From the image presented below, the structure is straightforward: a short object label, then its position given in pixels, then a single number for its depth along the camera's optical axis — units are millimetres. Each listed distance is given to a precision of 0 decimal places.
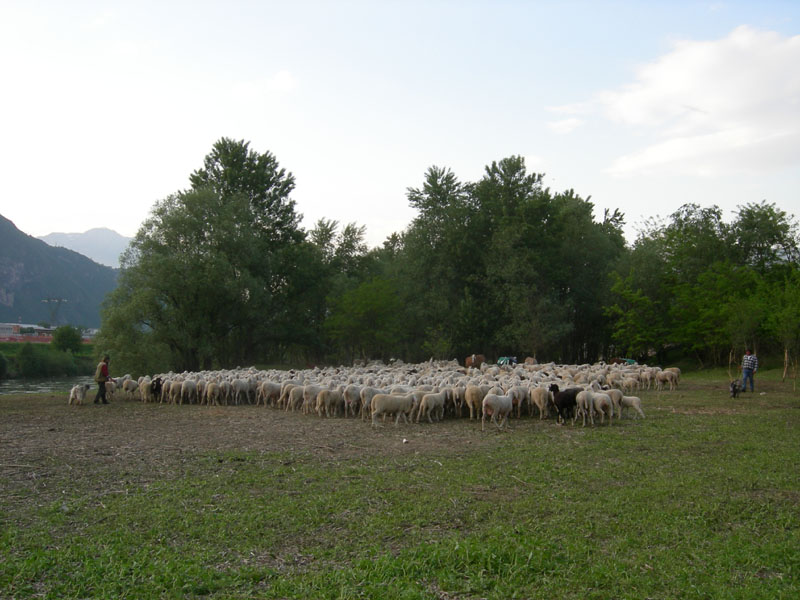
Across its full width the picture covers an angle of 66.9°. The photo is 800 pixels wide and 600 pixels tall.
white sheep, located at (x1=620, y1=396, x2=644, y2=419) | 14227
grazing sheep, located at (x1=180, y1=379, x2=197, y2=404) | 20453
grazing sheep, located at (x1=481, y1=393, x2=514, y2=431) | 13844
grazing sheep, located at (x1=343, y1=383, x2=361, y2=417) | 16250
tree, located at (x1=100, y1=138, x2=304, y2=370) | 33625
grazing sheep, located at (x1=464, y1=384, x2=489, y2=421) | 15273
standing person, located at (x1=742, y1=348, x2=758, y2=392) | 21234
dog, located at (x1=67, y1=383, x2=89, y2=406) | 19391
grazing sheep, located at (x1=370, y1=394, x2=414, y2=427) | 14734
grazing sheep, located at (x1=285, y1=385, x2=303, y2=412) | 17750
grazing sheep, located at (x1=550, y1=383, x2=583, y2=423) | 14117
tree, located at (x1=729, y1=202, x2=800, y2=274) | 42156
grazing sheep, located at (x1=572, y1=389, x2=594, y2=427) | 13859
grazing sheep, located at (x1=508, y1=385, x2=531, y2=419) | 15570
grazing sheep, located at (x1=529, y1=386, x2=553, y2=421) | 14992
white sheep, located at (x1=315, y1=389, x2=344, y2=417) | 16469
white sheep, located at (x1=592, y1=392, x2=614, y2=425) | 13633
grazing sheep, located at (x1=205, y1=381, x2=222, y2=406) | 19912
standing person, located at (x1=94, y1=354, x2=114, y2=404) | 19453
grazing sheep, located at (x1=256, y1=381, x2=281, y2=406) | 19219
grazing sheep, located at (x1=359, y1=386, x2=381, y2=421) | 15830
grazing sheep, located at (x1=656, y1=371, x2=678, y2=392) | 23377
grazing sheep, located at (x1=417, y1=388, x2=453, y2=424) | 15039
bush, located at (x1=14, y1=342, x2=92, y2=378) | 50888
